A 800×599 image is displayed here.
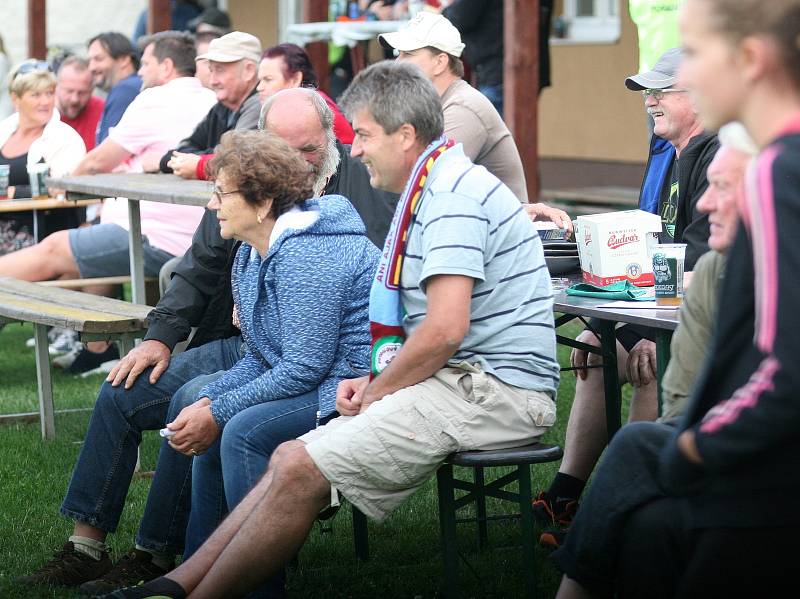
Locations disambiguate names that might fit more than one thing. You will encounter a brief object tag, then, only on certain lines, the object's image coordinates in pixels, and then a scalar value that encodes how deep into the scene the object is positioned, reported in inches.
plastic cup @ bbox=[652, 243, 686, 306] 277.9
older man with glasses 318.3
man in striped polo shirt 247.6
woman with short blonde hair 598.2
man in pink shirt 496.7
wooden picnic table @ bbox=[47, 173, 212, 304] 427.8
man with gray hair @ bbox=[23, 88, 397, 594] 307.6
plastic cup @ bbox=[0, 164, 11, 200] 561.9
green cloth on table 289.4
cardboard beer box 295.3
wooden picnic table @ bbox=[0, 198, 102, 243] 533.7
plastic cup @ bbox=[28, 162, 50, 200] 560.1
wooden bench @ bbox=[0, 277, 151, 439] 372.5
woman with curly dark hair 279.6
